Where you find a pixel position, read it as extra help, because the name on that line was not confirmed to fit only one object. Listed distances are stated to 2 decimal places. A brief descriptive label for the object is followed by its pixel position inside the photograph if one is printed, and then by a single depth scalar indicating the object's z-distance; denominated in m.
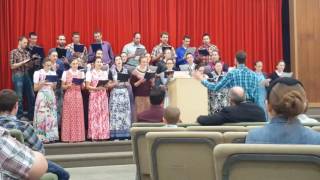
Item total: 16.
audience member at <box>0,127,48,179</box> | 1.74
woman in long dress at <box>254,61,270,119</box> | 6.42
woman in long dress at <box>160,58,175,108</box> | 6.92
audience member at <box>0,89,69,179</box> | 2.86
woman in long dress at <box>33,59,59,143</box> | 6.26
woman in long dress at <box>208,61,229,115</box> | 7.28
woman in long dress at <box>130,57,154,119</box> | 6.93
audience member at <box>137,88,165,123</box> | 4.66
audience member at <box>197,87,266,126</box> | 3.67
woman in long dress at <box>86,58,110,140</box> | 6.59
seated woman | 1.86
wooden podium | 6.62
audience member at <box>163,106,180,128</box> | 3.42
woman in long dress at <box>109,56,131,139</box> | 6.68
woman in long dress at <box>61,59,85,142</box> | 6.46
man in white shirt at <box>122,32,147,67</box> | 7.36
